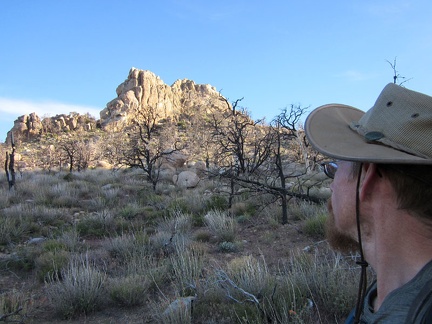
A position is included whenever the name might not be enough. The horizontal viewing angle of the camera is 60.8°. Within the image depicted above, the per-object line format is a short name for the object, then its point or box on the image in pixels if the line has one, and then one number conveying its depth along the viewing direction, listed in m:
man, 0.97
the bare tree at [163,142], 15.85
